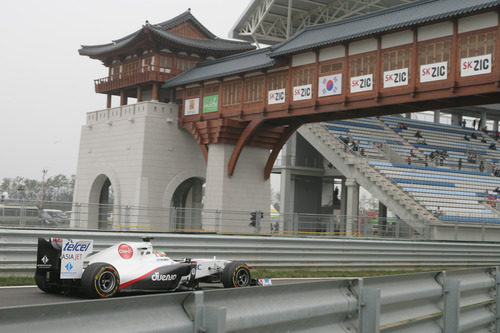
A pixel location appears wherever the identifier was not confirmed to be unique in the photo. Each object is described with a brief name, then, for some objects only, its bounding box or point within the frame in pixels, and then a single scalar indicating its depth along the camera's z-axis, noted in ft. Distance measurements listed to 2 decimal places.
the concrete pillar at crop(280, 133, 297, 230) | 156.76
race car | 33.35
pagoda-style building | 124.47
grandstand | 115.24
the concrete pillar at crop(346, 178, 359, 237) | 123.24
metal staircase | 110.73
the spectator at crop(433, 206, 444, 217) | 108.80
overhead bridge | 73.82
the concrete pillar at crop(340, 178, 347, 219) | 165.46
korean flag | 88.67
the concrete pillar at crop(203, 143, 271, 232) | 111.75
